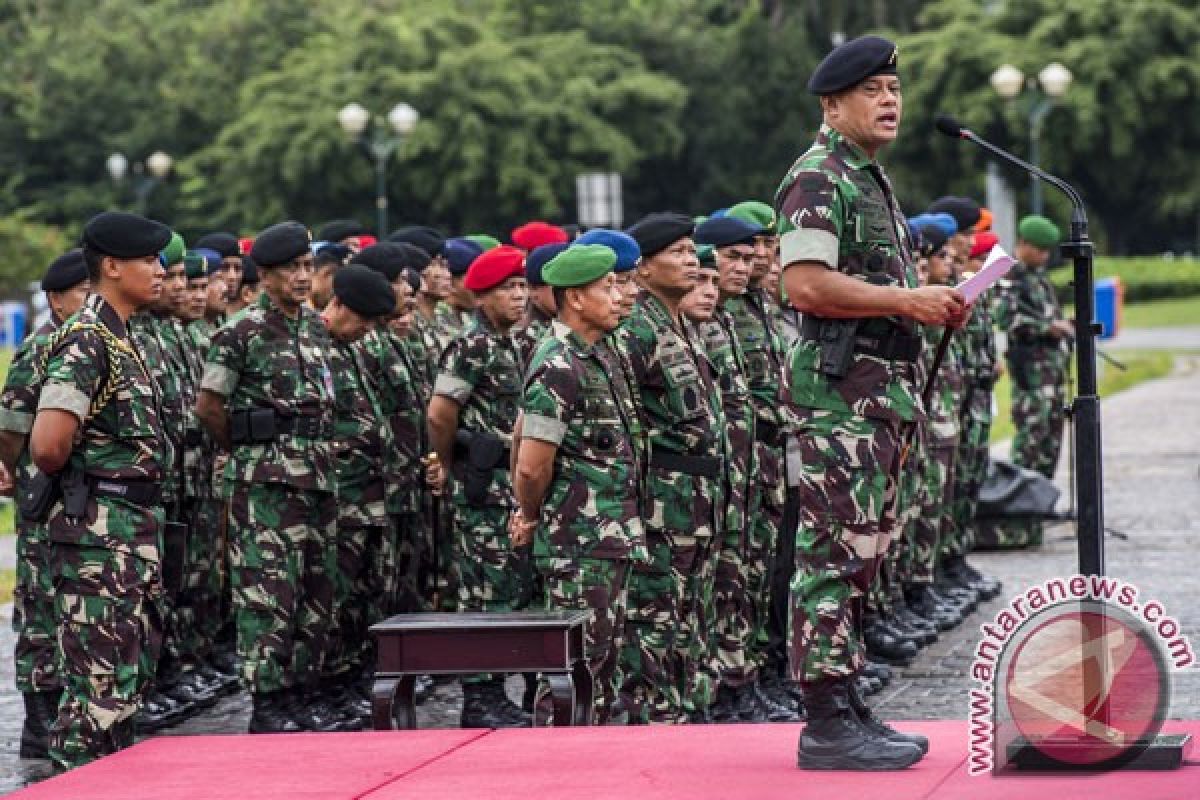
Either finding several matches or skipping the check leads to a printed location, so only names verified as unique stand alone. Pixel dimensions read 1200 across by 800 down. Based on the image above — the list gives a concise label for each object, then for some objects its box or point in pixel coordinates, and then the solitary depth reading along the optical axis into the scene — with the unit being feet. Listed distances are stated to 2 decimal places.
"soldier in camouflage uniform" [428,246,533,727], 54.15
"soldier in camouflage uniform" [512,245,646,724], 45.30
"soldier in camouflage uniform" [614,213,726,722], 47.15
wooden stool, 42.49
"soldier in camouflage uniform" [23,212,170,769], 42.81
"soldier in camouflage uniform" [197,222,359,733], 52.42
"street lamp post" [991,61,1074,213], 196.20
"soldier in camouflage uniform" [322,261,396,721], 54.95
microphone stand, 34.29
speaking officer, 36.08
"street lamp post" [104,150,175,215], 308.55
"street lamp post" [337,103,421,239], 202.78
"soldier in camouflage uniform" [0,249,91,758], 49.30
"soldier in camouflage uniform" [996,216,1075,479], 92.19
